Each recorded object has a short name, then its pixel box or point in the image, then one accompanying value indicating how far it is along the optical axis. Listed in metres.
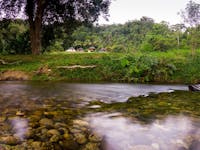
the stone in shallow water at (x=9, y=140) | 2.70
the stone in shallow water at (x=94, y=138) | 2.90
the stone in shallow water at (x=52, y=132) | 2.98
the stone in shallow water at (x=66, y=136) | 2.90
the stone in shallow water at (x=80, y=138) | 2.84
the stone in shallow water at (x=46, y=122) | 3.31
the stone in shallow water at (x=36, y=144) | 2.63
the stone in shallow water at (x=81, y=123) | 3.39
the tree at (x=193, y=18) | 11.71
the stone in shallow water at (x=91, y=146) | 2.68
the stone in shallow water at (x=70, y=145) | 2.67
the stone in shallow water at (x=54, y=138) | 2.79
